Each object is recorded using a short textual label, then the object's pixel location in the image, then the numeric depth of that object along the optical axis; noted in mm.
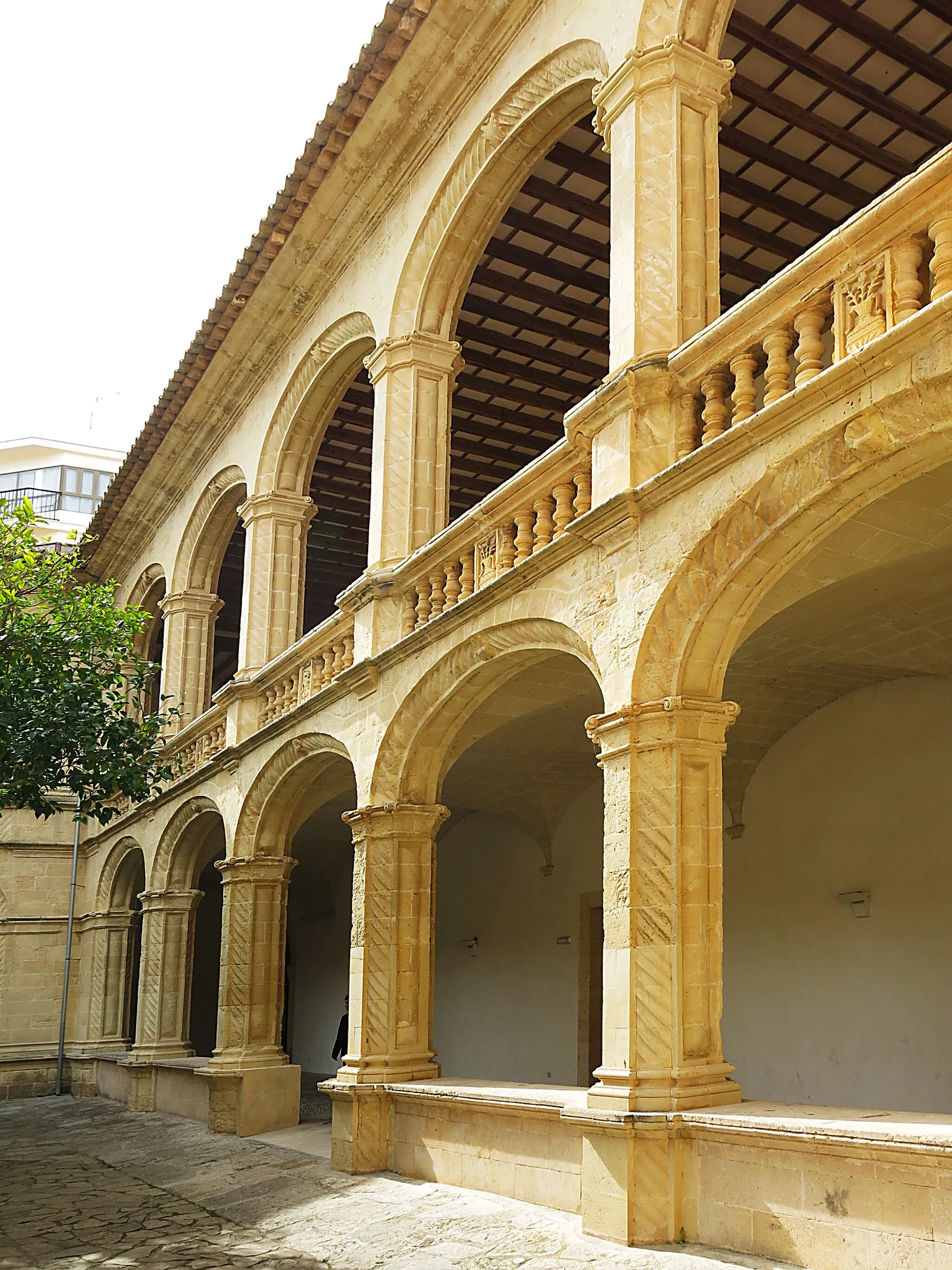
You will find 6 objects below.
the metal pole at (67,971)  19656
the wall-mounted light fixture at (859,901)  10141
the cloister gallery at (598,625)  6055
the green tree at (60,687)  11203
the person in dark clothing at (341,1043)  15625
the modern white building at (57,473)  47059
